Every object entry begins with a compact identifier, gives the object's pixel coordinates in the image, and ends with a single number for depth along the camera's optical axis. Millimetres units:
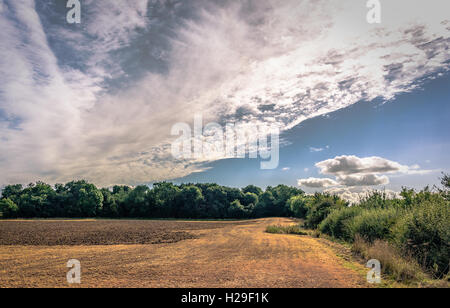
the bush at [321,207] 27844
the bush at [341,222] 18709
